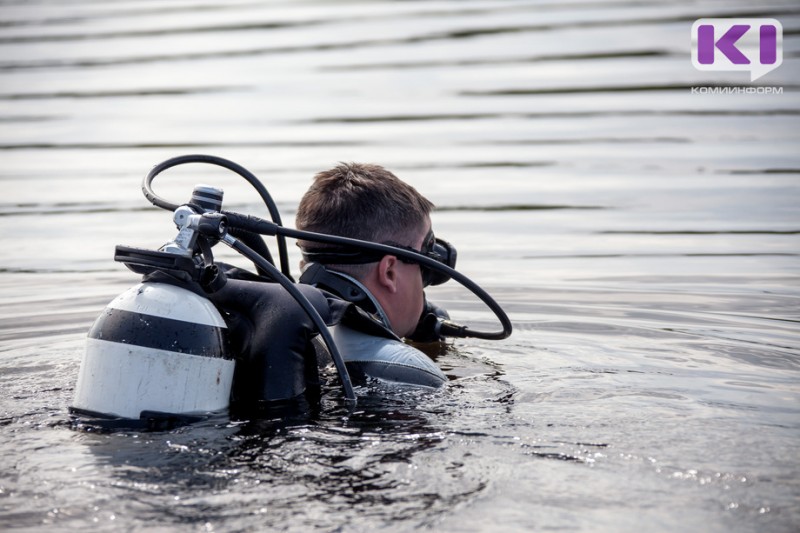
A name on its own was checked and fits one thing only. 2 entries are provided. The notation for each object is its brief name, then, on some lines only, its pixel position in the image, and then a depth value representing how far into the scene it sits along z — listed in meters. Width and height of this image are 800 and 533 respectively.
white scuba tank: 6.96
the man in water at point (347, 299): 7.50
